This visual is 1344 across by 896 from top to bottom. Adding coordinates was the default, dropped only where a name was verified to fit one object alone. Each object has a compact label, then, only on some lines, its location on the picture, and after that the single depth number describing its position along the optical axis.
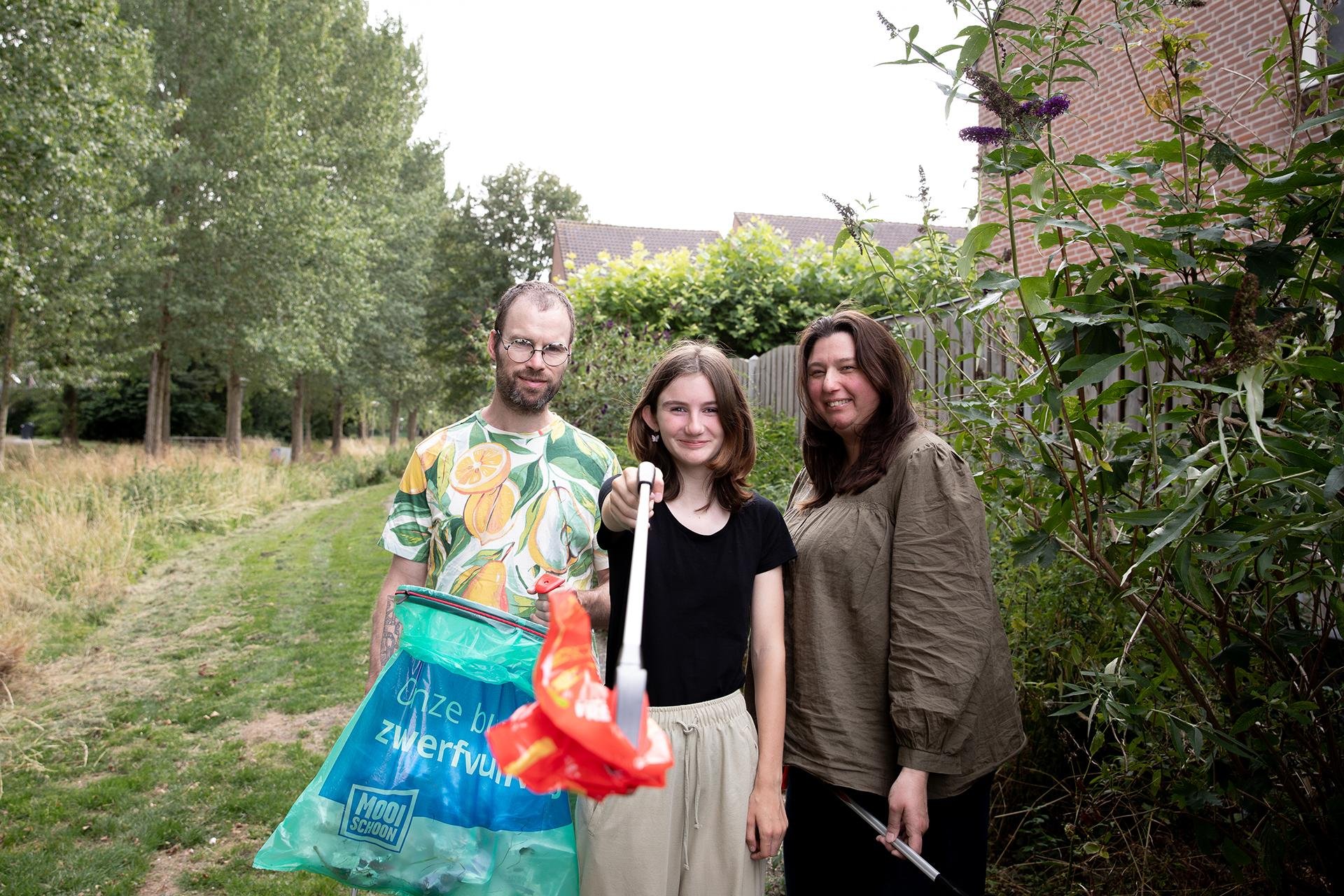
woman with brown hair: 1.90
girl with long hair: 1.79
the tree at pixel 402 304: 25.83
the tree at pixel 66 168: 9.81
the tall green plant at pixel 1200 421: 1.52
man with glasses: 2.36
